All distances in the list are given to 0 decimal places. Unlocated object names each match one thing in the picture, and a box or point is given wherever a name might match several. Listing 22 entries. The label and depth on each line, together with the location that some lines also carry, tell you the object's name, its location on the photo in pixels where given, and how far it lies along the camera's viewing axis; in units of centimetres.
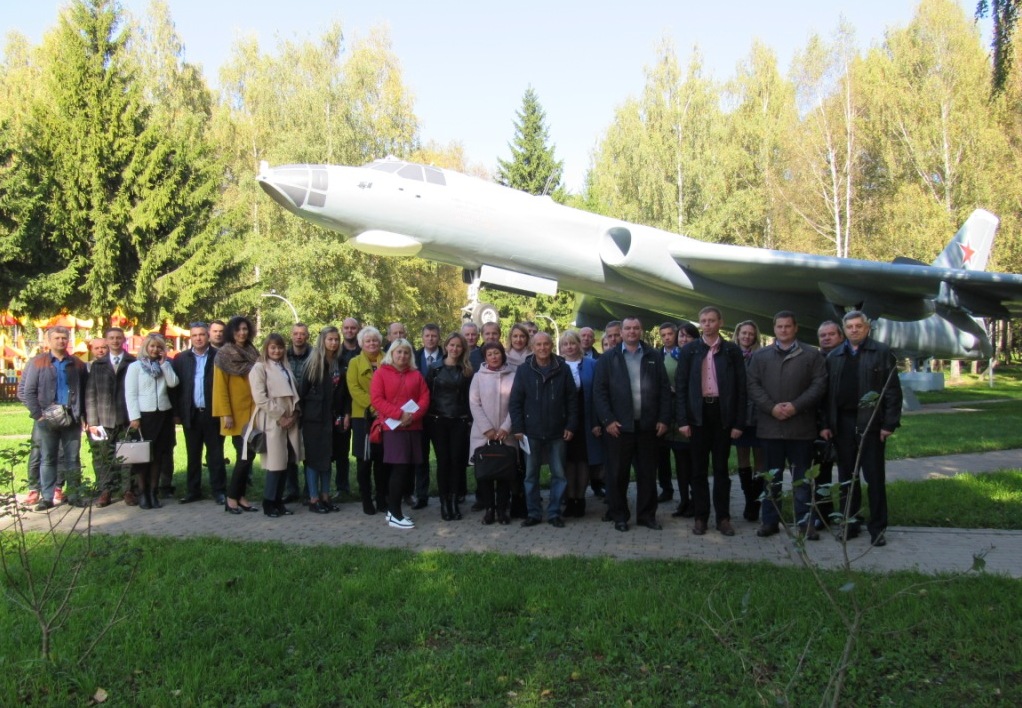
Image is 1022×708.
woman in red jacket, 628
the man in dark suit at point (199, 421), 734
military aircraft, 1034
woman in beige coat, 665
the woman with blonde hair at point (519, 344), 707
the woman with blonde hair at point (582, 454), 663
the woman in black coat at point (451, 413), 675
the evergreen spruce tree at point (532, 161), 4338
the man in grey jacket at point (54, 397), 695
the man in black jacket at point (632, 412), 607
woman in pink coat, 642
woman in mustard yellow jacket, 686
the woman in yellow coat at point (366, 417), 671
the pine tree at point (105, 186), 2500
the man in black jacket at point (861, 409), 542
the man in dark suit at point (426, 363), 722
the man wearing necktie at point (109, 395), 718
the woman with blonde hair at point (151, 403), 712
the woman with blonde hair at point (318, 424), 688
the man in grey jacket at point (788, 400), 565
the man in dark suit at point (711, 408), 596
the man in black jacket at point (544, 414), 626
